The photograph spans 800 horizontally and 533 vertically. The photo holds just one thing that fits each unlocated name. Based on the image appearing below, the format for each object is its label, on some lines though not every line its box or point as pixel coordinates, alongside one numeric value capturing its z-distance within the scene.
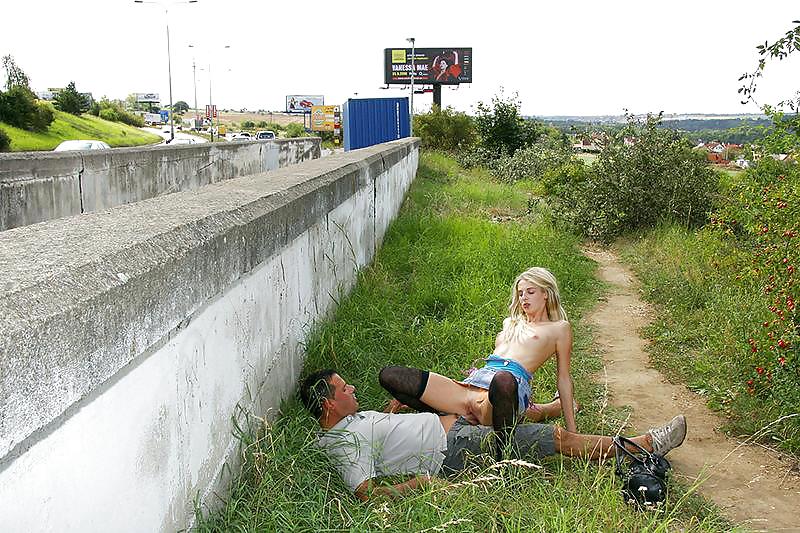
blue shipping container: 19.59
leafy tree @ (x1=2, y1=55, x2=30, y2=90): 59.94
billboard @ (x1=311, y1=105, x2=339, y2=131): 78.62
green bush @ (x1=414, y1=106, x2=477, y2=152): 35.19
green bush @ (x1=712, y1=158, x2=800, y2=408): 5.09
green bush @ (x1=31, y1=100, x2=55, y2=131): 48.56
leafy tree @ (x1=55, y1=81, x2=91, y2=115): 71.06
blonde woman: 4.20
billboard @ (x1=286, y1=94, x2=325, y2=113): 108.94
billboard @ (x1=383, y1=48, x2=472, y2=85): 58.03
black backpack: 3.82
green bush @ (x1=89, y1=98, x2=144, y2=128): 85.26
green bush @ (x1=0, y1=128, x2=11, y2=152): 35.94
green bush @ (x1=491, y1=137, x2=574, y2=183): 24.46
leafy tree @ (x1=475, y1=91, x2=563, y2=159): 33.94
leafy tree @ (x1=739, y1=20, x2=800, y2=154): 6.71
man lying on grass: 3.79
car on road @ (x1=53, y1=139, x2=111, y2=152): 21.23
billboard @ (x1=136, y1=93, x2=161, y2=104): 155.38
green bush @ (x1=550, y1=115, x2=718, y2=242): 12.73
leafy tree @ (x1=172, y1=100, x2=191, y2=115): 178.15
